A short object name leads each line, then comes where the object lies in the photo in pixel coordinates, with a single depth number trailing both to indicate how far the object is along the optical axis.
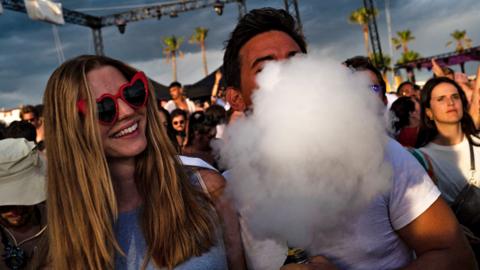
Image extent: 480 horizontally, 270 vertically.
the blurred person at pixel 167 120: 5.73
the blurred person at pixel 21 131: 4.84
